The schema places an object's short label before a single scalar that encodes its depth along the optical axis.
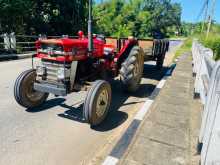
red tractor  3.00
